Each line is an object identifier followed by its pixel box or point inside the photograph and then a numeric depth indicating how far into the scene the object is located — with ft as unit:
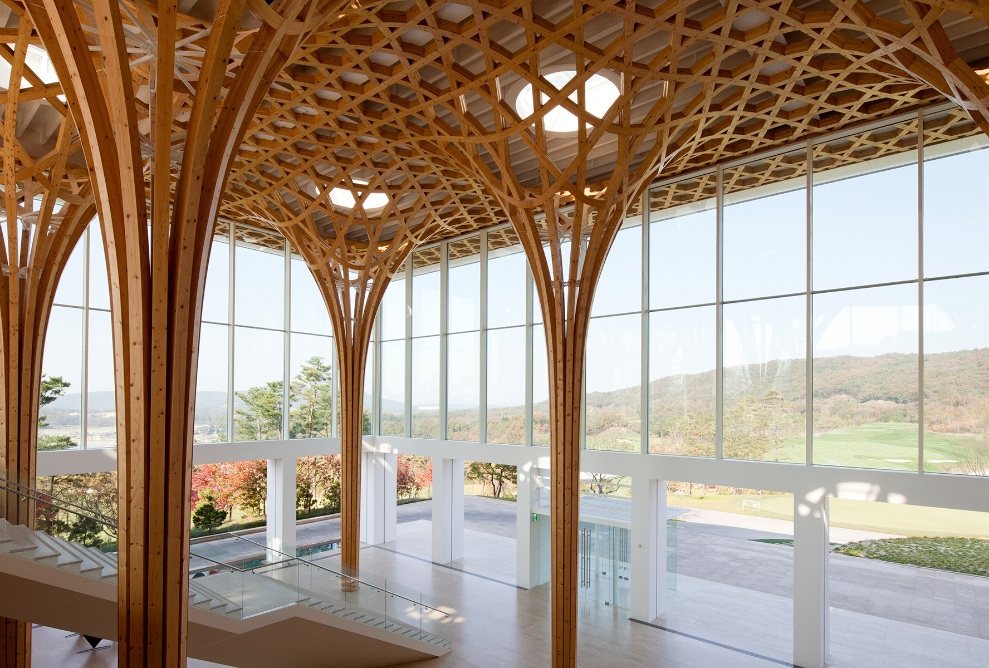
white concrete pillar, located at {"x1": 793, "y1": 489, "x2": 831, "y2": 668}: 51.93
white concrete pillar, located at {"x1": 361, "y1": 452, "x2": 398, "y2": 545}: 93.66
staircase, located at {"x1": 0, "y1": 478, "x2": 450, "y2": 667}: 33.58
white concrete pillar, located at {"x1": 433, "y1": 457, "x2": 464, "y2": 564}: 83.15
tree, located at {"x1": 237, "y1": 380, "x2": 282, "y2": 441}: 82.79
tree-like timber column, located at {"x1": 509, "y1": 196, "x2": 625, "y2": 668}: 48.32
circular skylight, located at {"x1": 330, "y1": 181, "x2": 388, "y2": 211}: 72.49
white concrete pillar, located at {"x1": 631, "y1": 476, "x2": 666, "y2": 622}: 62.44
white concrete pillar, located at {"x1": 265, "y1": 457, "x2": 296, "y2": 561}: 83.46
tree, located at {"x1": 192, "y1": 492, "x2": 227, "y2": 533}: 88.94
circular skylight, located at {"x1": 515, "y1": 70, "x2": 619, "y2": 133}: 46.68
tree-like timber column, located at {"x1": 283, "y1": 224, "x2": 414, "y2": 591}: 69.00
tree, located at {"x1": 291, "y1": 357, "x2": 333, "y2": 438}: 89.56
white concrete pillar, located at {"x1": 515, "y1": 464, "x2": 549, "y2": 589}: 73.56
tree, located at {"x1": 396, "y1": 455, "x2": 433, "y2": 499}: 125.80
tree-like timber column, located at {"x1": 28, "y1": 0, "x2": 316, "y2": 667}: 21.13
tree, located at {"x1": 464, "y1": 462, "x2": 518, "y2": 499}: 126.52
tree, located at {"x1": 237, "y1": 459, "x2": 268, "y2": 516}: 91.98
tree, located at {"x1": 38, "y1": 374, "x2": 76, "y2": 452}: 68.03
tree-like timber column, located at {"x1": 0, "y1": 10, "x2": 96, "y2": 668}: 44.09
